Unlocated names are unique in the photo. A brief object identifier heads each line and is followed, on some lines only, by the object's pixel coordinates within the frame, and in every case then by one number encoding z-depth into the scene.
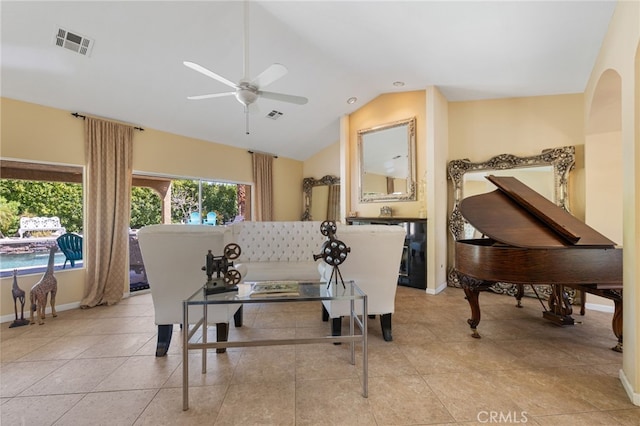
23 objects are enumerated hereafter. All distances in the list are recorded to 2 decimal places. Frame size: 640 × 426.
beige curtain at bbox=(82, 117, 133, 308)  3.85
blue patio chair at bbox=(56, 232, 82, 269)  3.78
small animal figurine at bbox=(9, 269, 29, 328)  3.13
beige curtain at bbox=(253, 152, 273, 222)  6.13
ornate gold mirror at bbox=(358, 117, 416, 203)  4.64
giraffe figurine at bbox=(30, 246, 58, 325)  3.17
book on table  1.92
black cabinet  4.43
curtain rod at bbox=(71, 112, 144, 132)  3.76
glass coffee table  1.76
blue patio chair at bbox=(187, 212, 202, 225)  5.31
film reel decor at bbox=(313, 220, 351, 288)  2.16
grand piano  2.14
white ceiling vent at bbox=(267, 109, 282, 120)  4.91
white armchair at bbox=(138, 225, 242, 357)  2.34
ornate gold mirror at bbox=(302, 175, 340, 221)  6.70
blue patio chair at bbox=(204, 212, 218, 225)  5.50
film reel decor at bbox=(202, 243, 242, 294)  2.00
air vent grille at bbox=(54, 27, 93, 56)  2.75
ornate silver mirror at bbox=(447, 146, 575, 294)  3.90
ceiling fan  2.50
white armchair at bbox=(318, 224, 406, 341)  2.52
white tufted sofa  4.53
